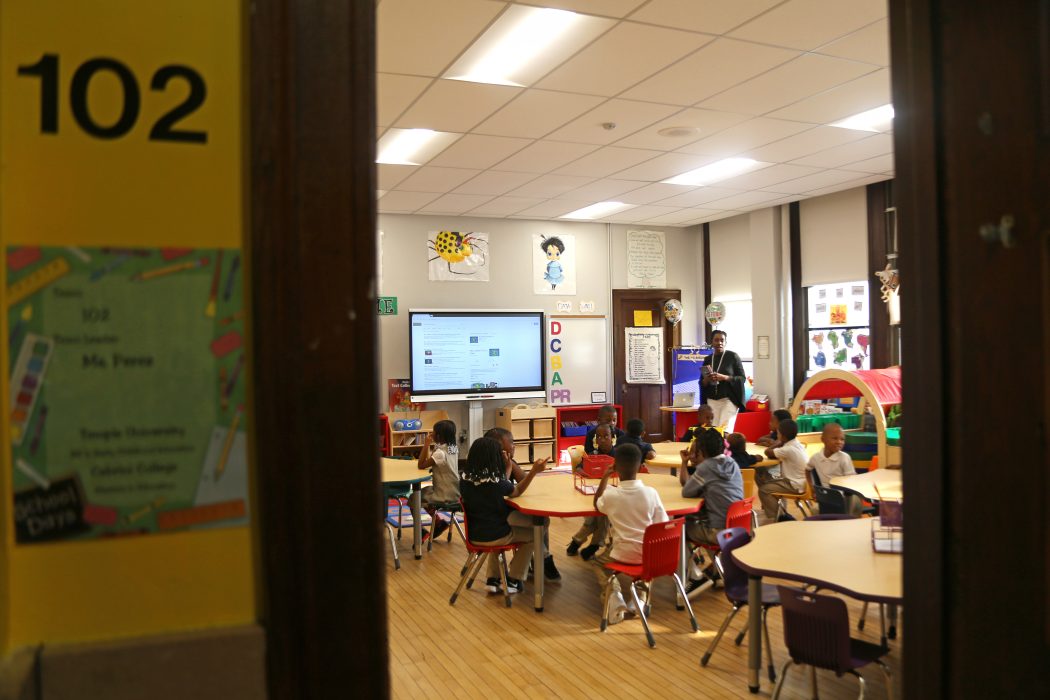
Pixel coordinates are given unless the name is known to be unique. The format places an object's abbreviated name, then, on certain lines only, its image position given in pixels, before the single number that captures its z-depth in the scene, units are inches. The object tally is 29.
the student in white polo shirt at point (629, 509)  165.5
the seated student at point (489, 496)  186.5
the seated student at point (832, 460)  204.4
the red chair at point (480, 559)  186.4
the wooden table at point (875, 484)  178.4
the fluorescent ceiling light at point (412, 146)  241.4
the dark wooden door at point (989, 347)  46.6
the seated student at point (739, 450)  213.3
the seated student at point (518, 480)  189.8
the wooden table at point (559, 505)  178.1
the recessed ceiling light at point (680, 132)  236.3
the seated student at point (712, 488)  183.5
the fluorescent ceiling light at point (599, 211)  364.2
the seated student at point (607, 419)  248.1
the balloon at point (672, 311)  424.8
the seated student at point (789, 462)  225.0
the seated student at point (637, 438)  230.7
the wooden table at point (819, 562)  115.3
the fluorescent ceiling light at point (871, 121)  226.5
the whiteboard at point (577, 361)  404.8
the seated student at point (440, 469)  225.8
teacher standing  353.4
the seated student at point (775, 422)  247.9
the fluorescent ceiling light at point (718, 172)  287.1
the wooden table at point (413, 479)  211.8
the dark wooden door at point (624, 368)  420.5
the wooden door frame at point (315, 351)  34.9
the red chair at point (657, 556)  157.1
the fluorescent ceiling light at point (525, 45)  156.9
